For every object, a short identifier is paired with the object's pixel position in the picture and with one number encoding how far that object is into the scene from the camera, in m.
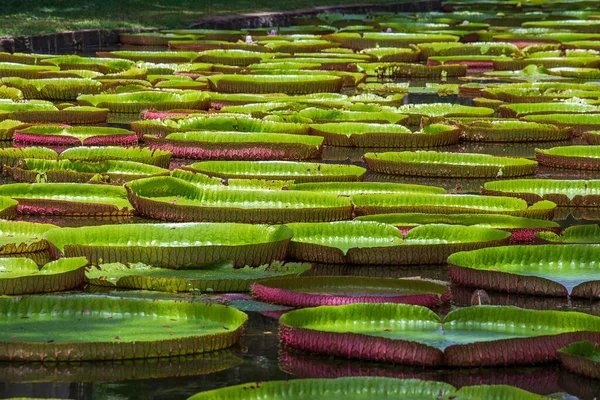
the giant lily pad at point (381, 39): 23.36
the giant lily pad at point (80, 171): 8.53
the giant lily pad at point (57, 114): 11.68
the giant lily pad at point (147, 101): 12.75
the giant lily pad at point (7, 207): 7.27
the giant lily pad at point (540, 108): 13.04
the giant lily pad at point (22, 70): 15.39
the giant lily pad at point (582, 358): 4.54
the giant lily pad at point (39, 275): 5.53
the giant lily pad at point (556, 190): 8.28
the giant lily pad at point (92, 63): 16.79
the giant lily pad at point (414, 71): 18.79
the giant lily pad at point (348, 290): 5.49
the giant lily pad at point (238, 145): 9.84
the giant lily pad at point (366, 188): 8.26
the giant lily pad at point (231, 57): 19.03
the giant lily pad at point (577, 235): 6.87
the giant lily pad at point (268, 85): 14.96
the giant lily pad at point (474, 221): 7.10
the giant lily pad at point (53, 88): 13.87
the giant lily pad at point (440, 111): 12.74
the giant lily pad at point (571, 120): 12.03
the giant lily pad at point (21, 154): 9.20
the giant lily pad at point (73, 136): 10.32
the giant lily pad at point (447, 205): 7.54
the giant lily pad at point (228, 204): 7.31
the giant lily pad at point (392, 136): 10.98
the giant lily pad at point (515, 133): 11.63
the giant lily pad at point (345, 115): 12.10
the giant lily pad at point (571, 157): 9.81
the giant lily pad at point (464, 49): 21.67
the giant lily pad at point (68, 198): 7.57
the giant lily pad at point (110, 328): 4.60
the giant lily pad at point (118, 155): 9.24
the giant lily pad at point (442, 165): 9.43
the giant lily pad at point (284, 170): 8.75
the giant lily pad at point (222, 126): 10.99
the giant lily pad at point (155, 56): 18.82
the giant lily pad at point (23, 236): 6.44
